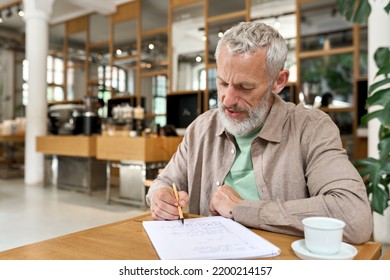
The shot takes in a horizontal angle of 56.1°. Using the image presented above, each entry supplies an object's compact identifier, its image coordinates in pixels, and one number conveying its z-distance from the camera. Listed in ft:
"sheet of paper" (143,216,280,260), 2.10
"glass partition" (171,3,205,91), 18.12
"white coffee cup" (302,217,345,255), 2.07
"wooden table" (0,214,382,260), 2.17
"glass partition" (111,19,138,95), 21.26
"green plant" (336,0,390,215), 5.35
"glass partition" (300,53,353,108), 13.83
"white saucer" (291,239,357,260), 2.07
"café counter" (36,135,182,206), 12.69
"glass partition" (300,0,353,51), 14.11
